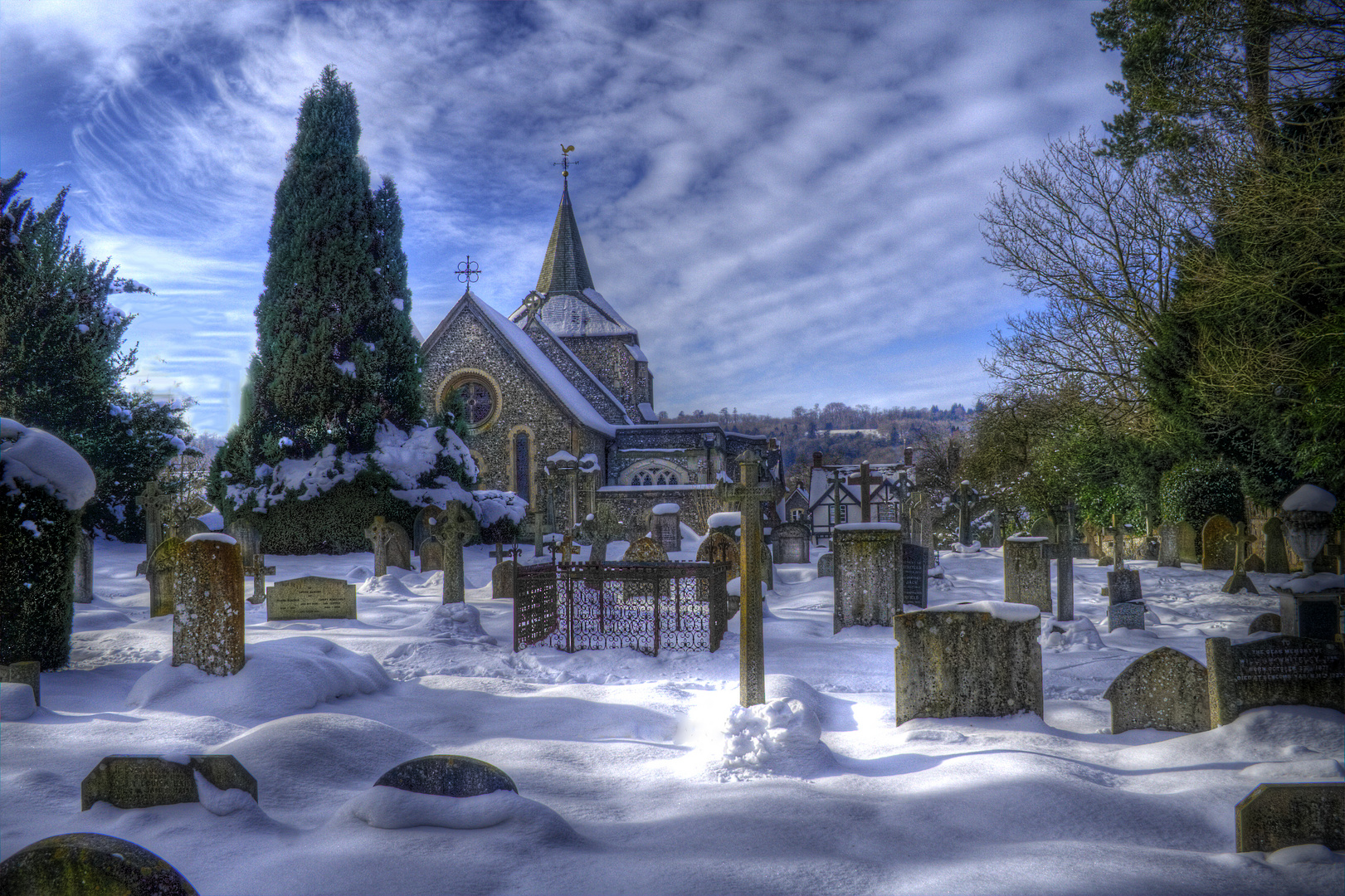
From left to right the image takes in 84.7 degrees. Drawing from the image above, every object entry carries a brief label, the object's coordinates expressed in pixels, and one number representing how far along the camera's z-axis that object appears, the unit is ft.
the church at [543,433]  77.05
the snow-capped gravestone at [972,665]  17.22
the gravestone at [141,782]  10.43
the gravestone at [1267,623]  21.94
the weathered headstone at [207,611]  19.45
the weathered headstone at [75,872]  7.03
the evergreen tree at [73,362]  51.96
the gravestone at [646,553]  37.76
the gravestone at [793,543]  61.62
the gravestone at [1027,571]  34.78
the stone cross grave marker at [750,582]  17.26
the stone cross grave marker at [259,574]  36.52
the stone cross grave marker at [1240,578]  37.09
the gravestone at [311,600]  31.07
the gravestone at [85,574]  33.35
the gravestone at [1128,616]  29.66
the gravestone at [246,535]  46.70
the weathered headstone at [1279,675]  15.57
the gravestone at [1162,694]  16.16
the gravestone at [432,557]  49.83
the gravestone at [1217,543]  45.93
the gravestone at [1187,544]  51.55
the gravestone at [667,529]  57.16
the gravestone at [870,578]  31.55
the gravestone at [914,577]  33.78
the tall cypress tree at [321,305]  61.26
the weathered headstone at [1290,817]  9.80
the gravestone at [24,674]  16.56
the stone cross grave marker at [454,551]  35.60
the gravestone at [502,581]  38.63
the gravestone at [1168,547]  48.91
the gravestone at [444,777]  10.85
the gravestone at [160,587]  30.91
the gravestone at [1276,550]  41.93
